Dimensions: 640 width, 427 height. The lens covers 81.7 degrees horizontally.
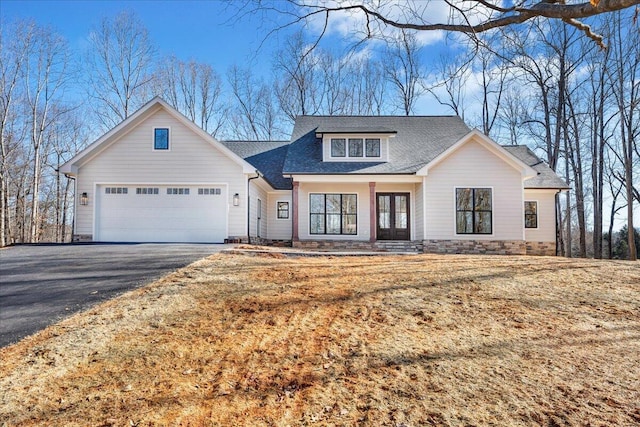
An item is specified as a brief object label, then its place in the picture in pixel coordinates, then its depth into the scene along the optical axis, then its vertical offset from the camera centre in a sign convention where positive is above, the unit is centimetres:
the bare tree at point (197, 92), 2670 +981
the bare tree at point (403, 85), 2191 +909
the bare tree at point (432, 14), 474 +304
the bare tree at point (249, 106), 2703 +889
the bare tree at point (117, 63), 2258 +1016
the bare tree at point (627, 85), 1627 +651
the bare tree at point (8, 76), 1727 +732
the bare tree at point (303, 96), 2536 +918
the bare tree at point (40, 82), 1833 +751
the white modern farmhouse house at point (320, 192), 1245 +131
